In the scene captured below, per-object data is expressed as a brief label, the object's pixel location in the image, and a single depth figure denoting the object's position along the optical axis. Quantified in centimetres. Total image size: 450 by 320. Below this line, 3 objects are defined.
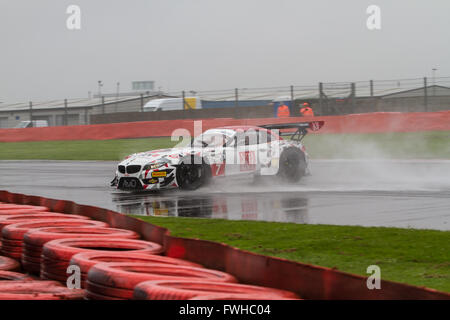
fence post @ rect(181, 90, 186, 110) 3461
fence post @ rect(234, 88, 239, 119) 3266
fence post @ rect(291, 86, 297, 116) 3133
